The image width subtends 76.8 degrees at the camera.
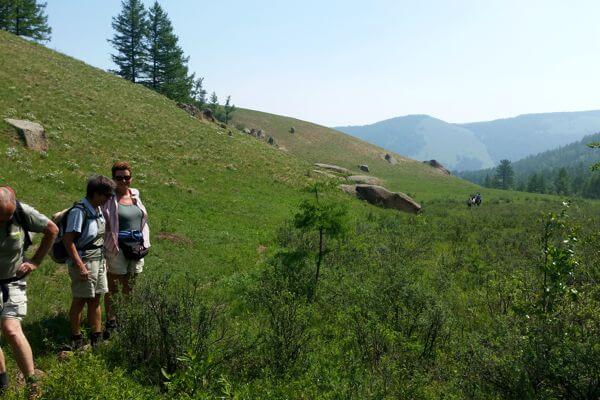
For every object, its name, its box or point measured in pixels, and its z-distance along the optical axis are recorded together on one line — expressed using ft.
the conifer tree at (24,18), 137.90
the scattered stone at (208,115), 171.42
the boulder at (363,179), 141.16
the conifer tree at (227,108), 243.81
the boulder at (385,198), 98.89
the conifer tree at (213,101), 239.91
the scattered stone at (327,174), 133.80
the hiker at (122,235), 19.98
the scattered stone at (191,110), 155.43
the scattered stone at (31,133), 55.88
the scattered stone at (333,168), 166.71
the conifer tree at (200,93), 233.35
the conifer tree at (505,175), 371.56
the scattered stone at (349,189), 105.03
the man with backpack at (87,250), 17.17
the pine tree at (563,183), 328.90
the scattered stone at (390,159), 257.18
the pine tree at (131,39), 158.51
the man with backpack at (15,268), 14.03
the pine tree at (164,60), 166.81
